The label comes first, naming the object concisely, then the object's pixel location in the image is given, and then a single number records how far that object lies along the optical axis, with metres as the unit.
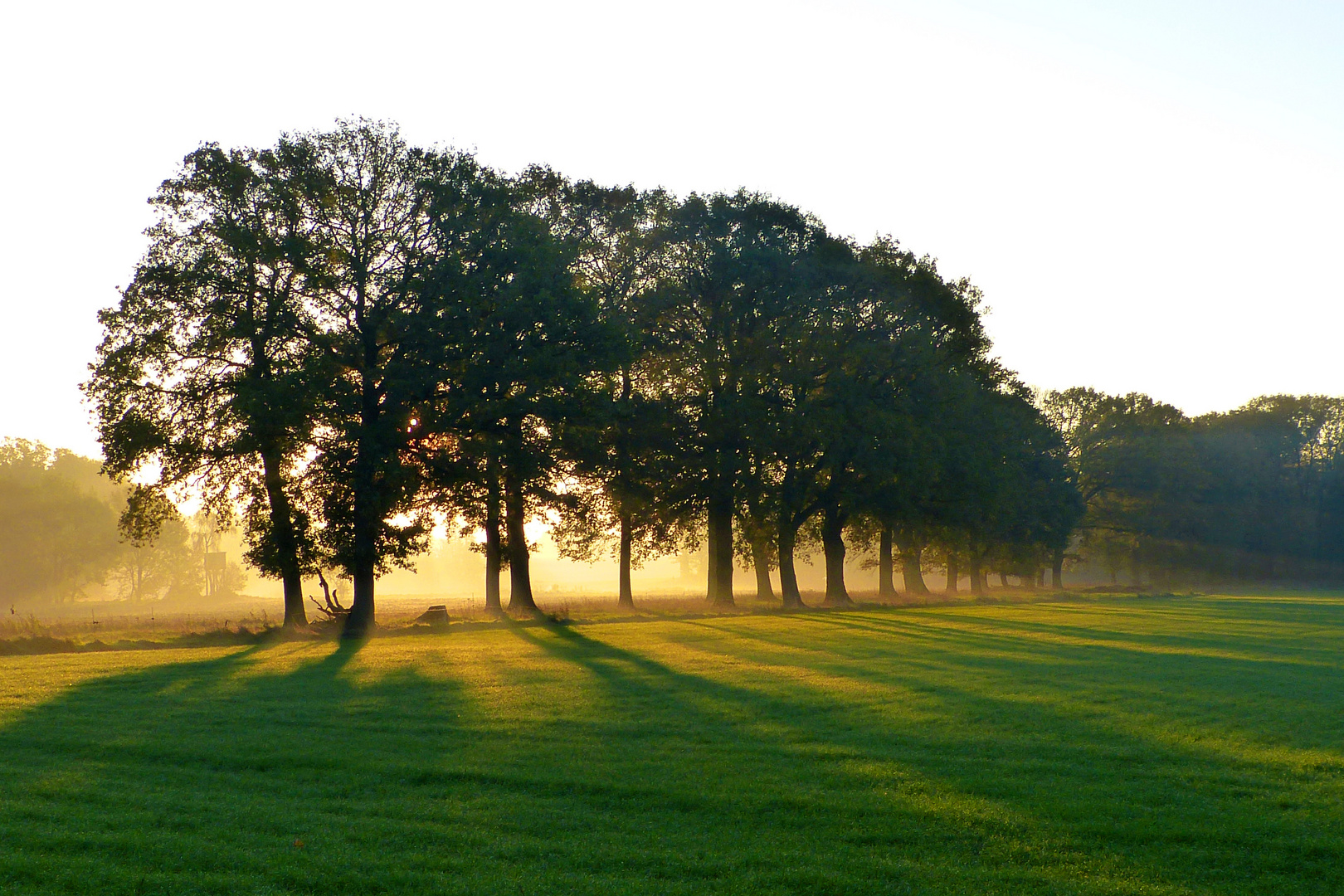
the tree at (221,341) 35.25
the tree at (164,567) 125.50
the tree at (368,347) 35.06
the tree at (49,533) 107.44
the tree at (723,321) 47.53
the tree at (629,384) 46.28
